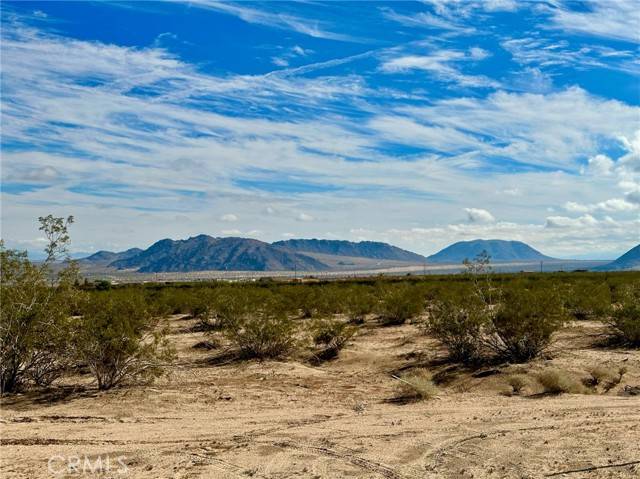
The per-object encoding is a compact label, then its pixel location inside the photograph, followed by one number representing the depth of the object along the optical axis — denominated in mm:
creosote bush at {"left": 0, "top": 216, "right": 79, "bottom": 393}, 13742
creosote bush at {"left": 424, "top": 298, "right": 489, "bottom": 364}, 17406
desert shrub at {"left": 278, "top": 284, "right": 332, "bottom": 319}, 32766
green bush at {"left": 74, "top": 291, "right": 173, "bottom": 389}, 14234
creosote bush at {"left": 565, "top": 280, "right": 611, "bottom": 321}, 26562
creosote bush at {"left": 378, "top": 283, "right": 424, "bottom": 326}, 28672
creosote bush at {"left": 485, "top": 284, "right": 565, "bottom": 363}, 16797
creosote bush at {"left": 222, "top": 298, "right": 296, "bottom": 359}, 18969
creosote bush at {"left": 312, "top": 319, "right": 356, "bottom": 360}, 20016
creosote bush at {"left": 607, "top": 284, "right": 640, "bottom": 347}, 19047
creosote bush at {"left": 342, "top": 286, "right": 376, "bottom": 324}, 30694
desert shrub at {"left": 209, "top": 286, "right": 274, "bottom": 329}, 20641
